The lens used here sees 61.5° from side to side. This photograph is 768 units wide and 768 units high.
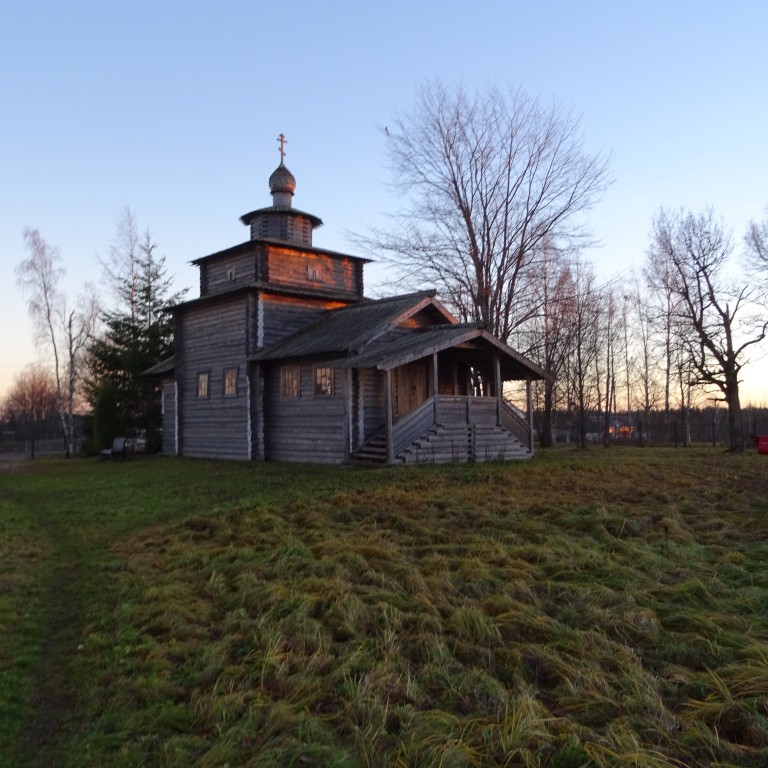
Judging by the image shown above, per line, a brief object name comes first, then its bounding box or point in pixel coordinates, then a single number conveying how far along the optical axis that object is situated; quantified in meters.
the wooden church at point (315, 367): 19.14
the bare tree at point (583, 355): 31.38
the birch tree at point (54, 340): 32.78
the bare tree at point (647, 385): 41.91
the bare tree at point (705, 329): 24.28
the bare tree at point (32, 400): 72.06
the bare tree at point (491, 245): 26.77
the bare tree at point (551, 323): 27.59
